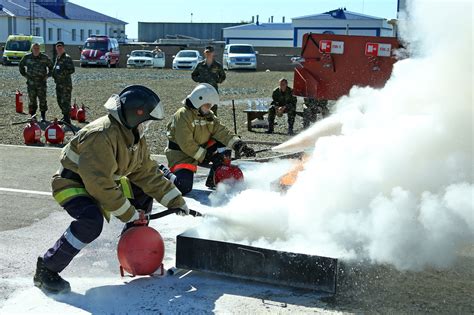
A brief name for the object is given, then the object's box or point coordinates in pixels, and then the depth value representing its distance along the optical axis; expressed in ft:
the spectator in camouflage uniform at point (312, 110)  43.34
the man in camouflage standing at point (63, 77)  45.37
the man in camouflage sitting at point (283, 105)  44.93
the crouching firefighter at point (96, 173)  14.29
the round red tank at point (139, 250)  15.46
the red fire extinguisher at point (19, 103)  52.48
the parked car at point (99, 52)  130.11
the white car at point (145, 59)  132.16
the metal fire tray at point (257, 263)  14.70
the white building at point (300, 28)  146.82
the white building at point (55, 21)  205.77
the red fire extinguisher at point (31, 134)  36.45
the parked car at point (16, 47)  127.95
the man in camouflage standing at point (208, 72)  41.24
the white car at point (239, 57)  124.47
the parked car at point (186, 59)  126.68
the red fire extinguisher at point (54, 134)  36.09
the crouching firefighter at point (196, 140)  23.89
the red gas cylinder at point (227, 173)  25.26
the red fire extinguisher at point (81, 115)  47.93
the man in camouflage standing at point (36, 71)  46.06
